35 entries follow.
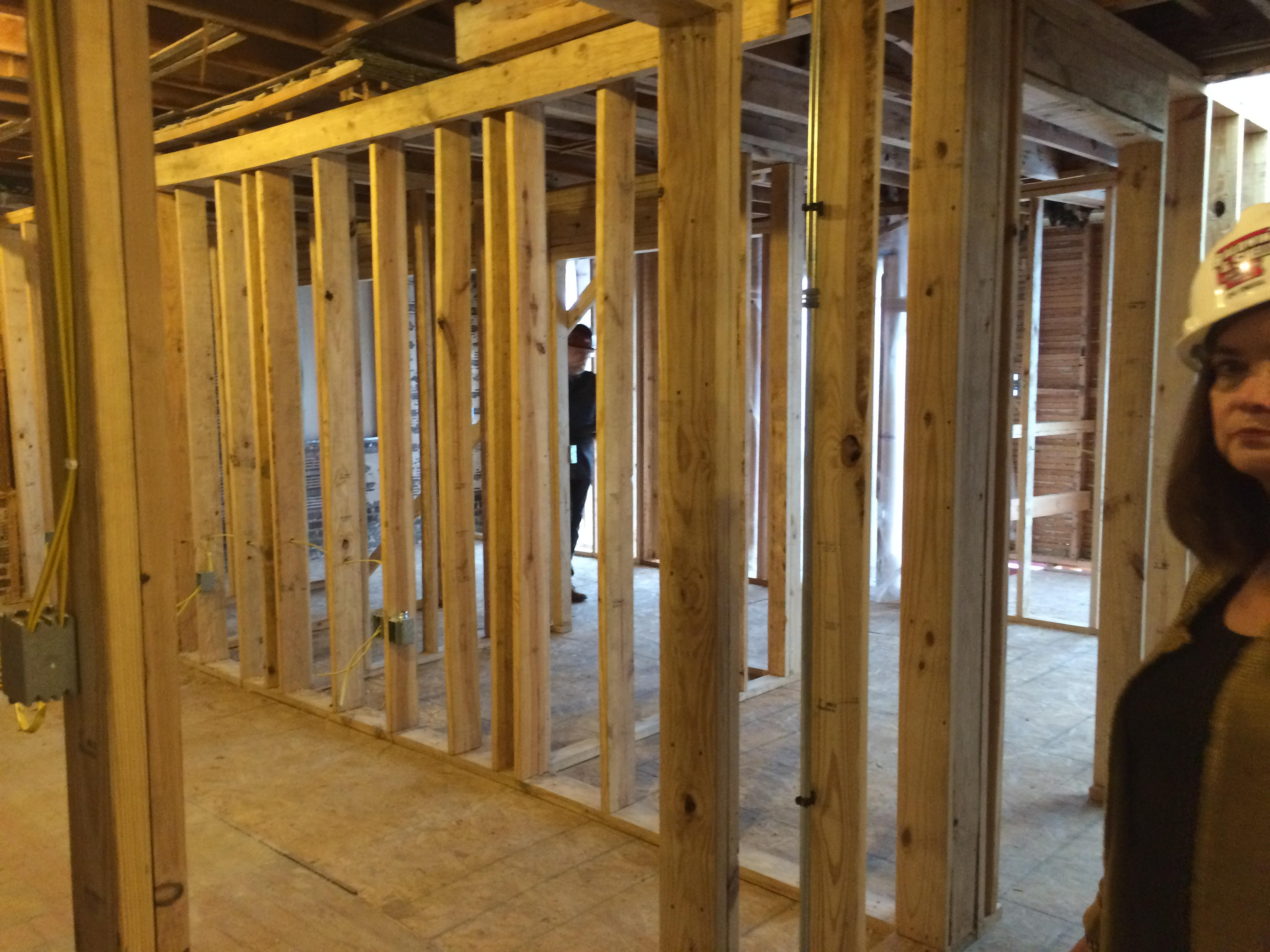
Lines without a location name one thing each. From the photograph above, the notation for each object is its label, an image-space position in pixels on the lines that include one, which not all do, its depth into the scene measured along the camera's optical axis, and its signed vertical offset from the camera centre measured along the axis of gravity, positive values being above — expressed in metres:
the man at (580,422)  5.81 -0.19
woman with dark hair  0.98 -0.33
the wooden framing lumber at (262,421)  3.91 -0.12
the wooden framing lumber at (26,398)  5.51 -0.03
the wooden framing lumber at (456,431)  3.27 -0.14
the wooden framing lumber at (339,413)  3.69 -0.09
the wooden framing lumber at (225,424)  4.27 -0.14
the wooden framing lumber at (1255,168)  3.46 +0.77
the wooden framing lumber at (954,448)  2.12 -0.13
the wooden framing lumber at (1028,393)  5.02 -0.03
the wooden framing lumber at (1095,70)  2.37 +0.82
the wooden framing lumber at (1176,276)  2.99 +0.34
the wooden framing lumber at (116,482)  1.00 -0.09
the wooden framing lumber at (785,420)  4.21 -0.14
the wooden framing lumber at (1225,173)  3.16 +0.69
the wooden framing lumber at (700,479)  1.61 -0.15
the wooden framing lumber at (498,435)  3.12 -0.14
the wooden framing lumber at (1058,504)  5.60 -0.68
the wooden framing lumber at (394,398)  3.51 -0.03
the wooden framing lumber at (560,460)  4.69 -0.34
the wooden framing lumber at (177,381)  4.43 +0.05
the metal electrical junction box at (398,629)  3.57 -0.86
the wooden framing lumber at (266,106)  3.36 +1.06
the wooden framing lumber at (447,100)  2.63 +0.91
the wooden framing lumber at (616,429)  2.83 -0.12
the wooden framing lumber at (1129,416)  2.88 -0.09
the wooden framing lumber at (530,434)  3.04 -0.14
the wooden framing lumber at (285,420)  3.87 -0.12
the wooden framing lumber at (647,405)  6.92 -0.11
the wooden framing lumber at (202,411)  4.34 -0.09
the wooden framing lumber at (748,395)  3.84 -0.04
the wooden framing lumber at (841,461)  1.86 -0.14
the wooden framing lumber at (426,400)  4.77 -0.05
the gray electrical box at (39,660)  1.05 -0.28
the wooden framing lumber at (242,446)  4.16 -0.23
